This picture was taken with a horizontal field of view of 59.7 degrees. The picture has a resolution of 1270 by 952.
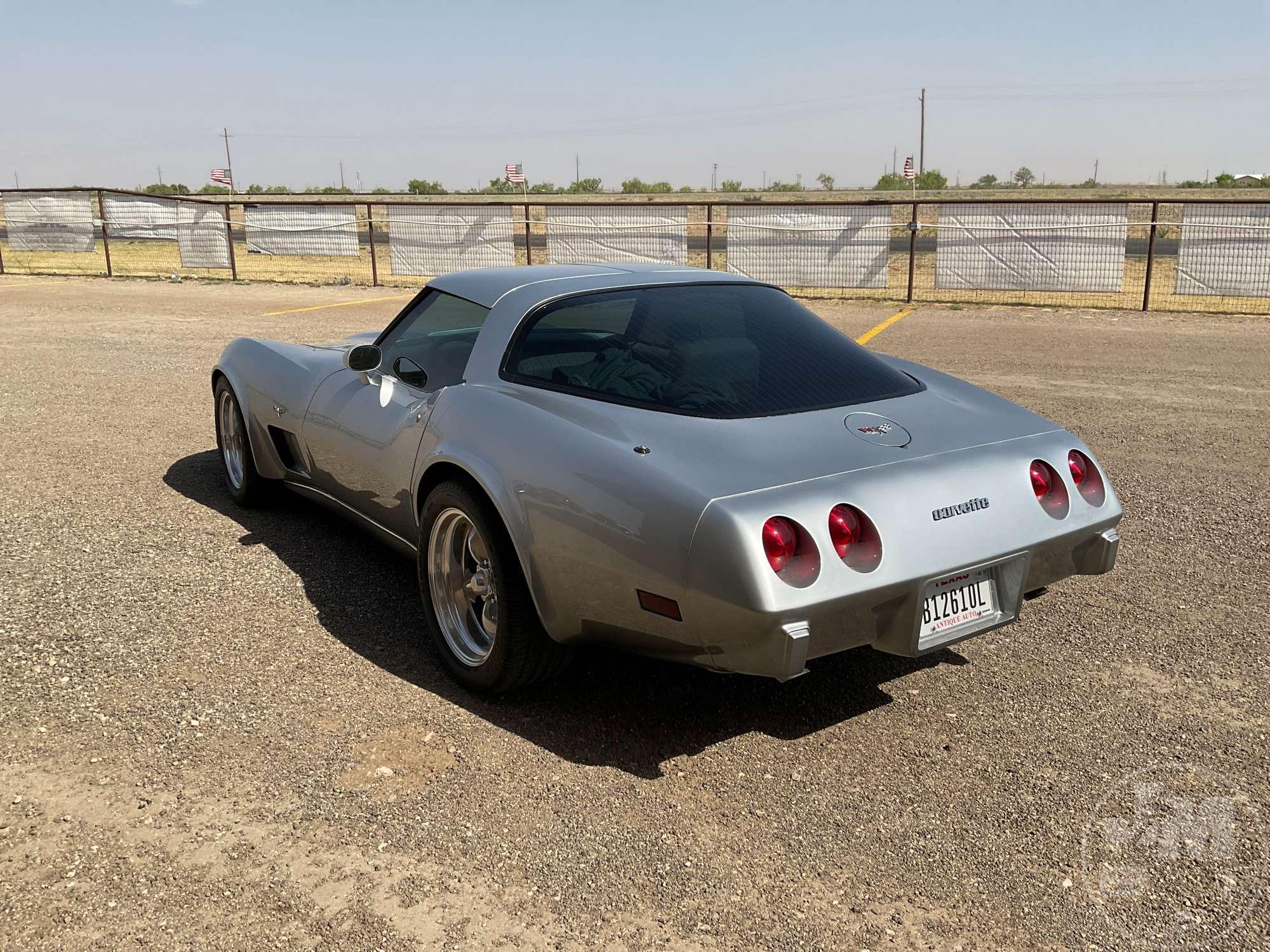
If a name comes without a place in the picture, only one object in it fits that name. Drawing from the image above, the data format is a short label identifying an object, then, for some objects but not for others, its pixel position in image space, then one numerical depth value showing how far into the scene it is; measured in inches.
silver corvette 116.6
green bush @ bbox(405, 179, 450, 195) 4222.4
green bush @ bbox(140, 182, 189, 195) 4437.0
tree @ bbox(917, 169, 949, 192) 3253.0
